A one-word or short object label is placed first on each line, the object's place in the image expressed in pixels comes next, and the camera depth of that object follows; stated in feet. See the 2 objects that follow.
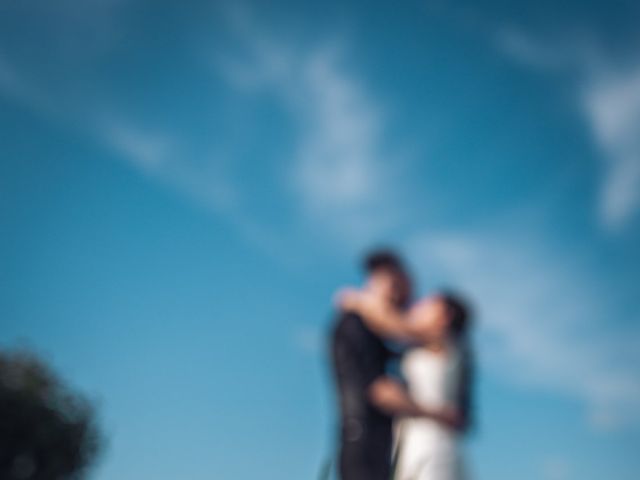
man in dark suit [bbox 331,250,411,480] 12.26
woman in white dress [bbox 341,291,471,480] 12.47
